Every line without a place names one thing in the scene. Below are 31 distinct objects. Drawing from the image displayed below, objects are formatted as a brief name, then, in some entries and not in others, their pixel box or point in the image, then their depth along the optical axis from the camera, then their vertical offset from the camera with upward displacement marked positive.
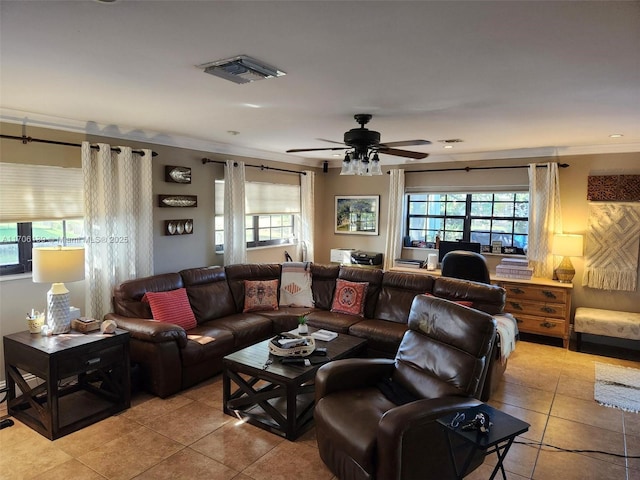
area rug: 3.57 -1.55
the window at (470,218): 5.77 +0.01
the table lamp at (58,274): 3.12 -0.48
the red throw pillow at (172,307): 3.96 -0.92
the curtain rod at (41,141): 3.38 +0.60
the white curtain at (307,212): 6.67 +0.06
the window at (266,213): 5.40 +0.02
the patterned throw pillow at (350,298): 4.69 -0.94
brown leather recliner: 2.11 -1.07
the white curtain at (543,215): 5.25 +0.06
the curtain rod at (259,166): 5.02 +0.67
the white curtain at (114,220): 3.89 -0.08
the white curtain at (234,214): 5.25 +0.00
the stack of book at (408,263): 6.09 -0.68
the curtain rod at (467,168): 5.25 +0.71
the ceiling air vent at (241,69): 2.15 +0.79
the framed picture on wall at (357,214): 6.79 +0.04
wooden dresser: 4.93 -1.03
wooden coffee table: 2.95 -1.33
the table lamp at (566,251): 4.95 -0.37
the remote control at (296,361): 3.16 -1.12
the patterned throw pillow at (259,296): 4.82 -0.95
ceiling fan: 3.32 +0.61
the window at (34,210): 3.37 +0.01
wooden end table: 2.93 -1.27
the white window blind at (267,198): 5.36 +0.24
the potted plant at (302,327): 3.74 -1.02
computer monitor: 5.64 -0.39
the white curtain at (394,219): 6.33 -0.03
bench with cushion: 4.57 -1.15
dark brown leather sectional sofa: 3.57 -1.05
